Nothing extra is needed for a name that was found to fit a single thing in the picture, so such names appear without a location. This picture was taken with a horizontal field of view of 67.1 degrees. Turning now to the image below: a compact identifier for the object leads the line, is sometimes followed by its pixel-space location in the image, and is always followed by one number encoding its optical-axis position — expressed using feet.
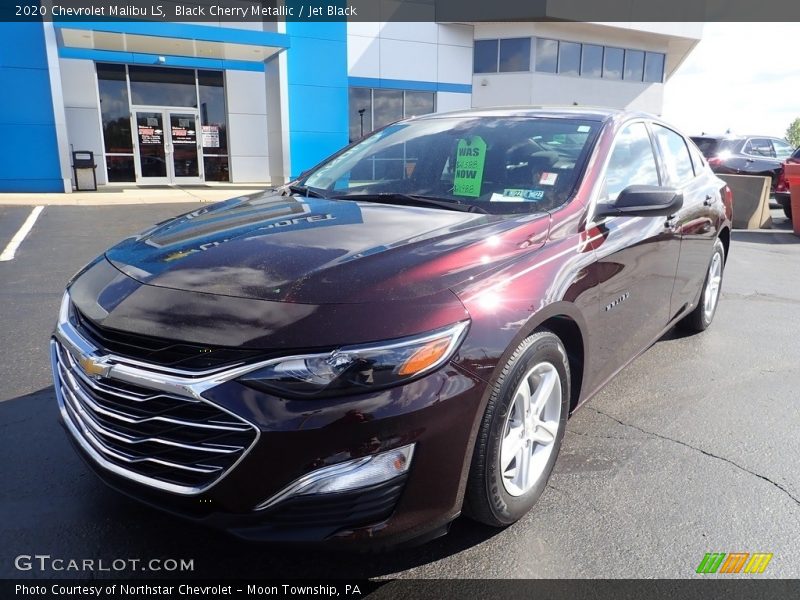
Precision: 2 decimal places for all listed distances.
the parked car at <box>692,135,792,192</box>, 49.01
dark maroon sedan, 5.89
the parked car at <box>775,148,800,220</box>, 44.19
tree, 351.60
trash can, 54.29
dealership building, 51.08
